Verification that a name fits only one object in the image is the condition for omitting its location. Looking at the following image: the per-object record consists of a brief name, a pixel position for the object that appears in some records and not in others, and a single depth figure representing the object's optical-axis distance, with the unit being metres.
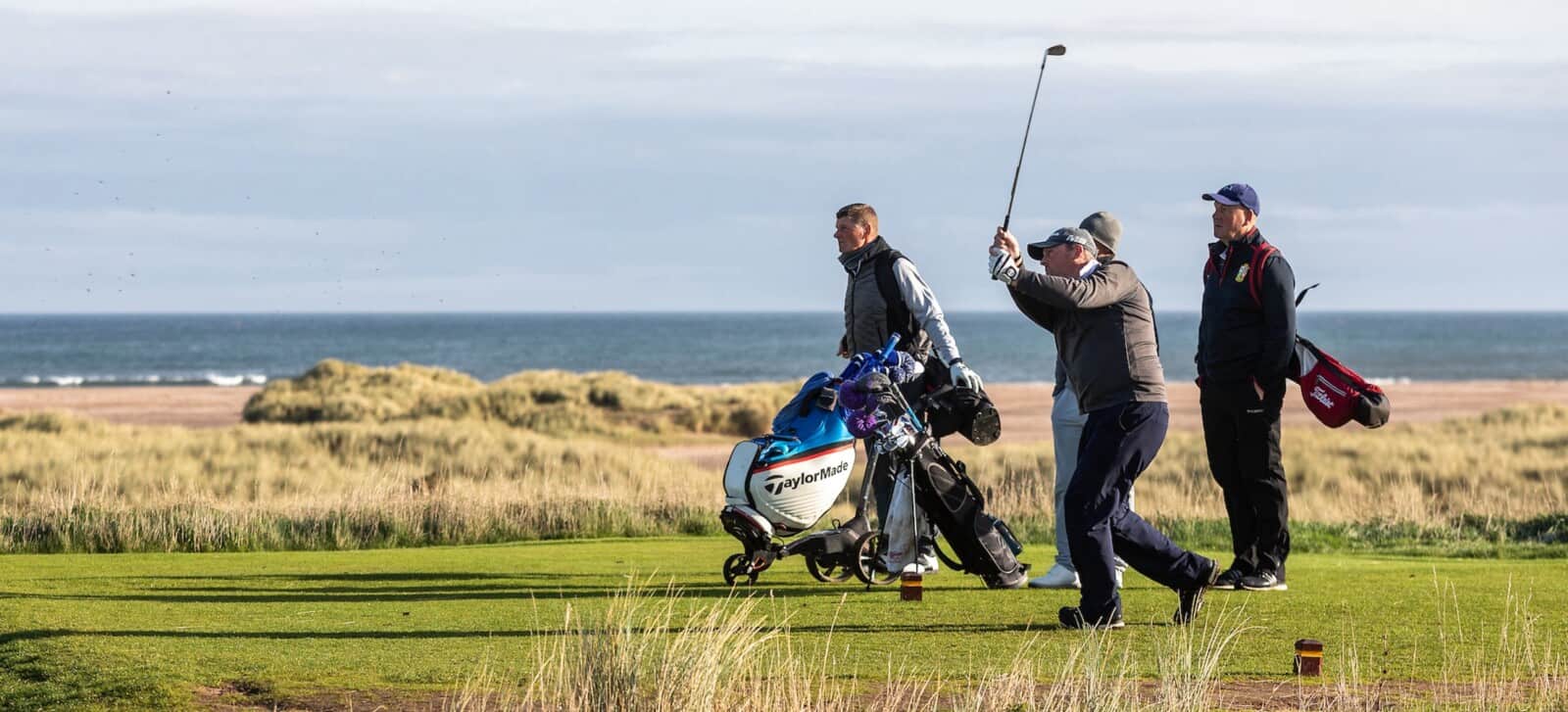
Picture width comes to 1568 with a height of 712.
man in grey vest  20.14
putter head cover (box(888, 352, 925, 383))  18.94
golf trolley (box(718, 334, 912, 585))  18.89
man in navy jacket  19.00
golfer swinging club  16.30
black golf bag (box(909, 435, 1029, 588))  19.03
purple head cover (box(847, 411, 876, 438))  18.56
